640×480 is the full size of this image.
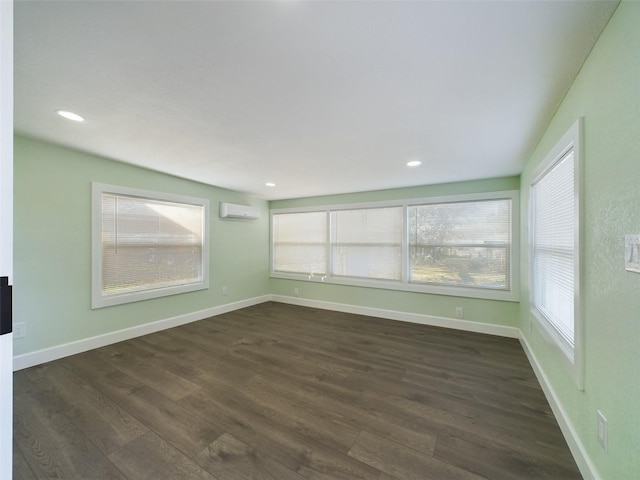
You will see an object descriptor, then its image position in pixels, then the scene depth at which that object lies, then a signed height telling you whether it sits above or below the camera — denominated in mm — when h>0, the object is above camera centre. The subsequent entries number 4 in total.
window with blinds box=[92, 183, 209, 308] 3078 -81
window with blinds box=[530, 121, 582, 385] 1501 -91
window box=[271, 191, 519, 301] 3580 -101
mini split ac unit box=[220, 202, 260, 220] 4482 +530
